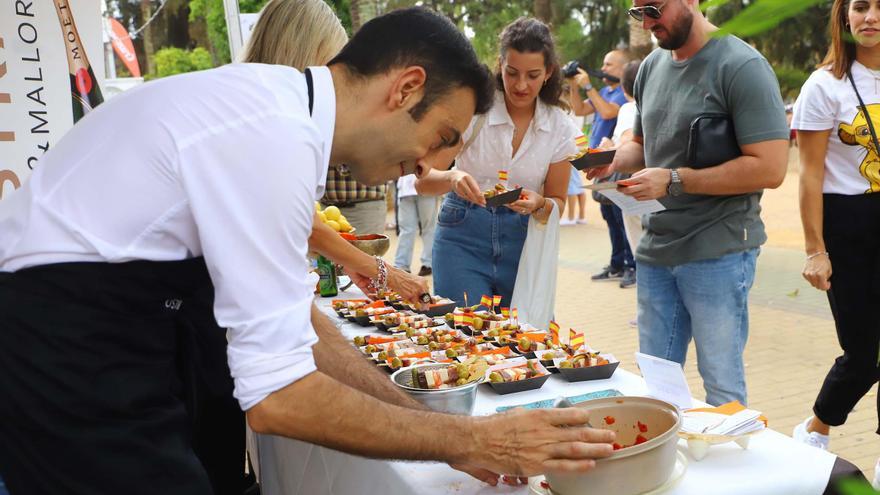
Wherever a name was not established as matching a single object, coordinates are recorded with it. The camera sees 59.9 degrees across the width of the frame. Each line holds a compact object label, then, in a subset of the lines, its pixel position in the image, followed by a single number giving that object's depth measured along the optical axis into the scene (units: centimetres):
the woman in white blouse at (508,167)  290
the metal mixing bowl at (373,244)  299
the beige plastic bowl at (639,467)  116
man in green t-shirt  230
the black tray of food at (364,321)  257
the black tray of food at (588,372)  186
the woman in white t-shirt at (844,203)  266
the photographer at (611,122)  681
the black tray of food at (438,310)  260
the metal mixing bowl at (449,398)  154
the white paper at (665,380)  157
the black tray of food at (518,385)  178
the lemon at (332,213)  305
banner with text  275
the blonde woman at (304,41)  254
